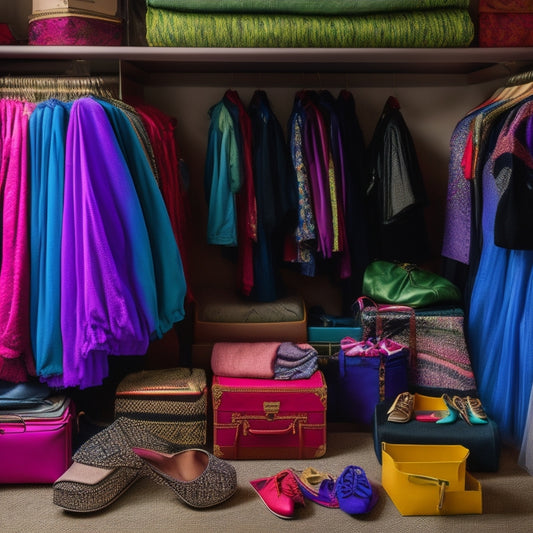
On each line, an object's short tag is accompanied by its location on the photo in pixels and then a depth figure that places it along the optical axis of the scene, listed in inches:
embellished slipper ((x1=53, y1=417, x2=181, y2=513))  86.1
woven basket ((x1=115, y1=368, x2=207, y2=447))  102.4
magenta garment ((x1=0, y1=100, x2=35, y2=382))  92.6
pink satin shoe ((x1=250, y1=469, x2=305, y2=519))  87.0
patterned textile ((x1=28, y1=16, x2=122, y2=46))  107.7
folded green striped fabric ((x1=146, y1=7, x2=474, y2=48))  110.8
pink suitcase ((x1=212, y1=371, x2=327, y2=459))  102.2
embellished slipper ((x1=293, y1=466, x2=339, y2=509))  89.9
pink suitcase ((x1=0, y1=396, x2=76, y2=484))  92.5
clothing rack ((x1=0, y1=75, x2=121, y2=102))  104.8
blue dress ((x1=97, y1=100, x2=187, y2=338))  99.3
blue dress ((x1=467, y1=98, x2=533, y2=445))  100.5
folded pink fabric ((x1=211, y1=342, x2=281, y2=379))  105.9
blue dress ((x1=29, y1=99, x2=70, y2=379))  93.2
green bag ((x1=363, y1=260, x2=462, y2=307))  118.1
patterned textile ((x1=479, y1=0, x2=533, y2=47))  113.5
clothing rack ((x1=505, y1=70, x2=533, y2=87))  113.4
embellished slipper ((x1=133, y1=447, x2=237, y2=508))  88.0
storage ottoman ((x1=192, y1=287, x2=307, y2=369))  122.3
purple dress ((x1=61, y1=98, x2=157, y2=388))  91.0
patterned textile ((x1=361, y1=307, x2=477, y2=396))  115.1
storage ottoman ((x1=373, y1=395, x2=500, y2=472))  96.4
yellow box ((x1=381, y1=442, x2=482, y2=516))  86.5
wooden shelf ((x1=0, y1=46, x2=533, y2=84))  109.7
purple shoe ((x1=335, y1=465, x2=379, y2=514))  86.7
